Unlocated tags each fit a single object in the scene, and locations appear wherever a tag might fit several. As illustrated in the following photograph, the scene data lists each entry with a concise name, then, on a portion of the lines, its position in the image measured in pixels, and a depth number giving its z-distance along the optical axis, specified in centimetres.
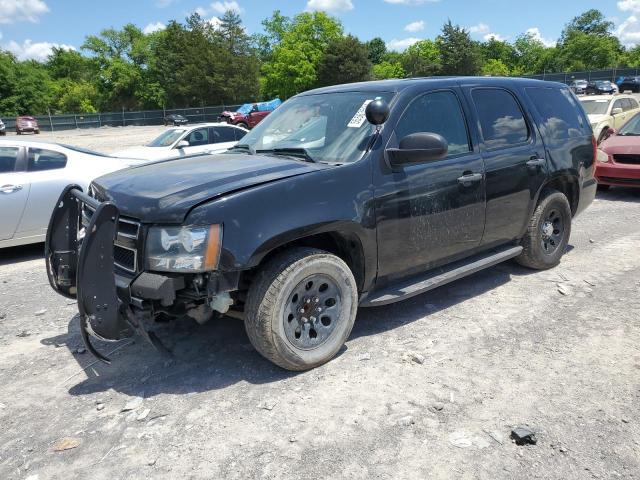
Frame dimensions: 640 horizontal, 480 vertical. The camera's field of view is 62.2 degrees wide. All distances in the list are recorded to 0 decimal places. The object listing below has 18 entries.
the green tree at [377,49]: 12481
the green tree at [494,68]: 8326
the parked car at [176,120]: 5062
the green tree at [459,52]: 7306
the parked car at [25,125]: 4953
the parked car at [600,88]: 4334
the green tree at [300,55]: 7169
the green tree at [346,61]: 6838
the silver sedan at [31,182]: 652
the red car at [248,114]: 3859
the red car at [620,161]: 939
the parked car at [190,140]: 1159
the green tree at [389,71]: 8235
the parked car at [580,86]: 4738
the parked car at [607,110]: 1404
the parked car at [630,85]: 4897
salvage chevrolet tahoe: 317
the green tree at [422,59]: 7748
